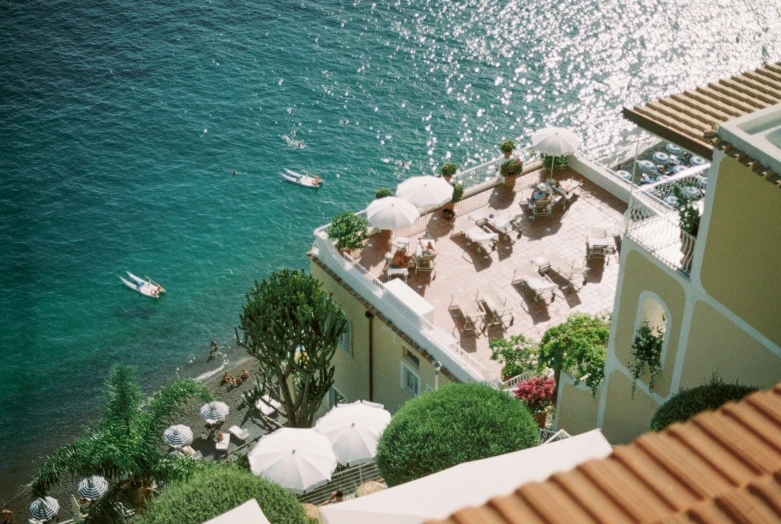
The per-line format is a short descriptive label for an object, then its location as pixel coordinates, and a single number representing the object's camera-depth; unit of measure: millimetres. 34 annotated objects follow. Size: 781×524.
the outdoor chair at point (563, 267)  31016
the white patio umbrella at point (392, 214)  32188
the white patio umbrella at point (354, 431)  29234
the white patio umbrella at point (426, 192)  33531
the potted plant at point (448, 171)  35250
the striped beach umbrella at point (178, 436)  41969
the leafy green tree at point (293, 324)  31062
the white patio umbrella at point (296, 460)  28141
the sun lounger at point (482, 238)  32594
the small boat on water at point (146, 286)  52188
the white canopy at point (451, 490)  14203
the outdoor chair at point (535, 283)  30234
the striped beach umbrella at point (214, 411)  43344
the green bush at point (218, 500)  20969
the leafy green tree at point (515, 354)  27422
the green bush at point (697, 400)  18703
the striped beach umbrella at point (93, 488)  39000
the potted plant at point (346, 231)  32125
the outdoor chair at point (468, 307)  29677
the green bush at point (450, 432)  22969
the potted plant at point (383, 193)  34381
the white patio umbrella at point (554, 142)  34625
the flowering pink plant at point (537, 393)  26875
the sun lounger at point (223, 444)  42562
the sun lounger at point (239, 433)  43188
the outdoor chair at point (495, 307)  29812
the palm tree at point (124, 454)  26203
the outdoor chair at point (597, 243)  31500
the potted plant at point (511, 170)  35031
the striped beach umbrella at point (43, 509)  39031
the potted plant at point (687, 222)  19078
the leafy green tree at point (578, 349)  24250
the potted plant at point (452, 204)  34344
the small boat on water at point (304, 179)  58281
